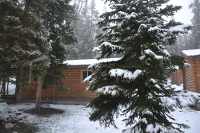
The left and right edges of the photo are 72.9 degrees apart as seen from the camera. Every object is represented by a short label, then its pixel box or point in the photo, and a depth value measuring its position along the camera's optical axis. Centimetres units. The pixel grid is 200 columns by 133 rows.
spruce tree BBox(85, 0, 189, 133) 322
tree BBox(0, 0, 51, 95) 573
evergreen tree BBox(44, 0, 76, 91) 918
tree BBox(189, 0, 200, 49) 2775
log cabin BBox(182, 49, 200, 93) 923
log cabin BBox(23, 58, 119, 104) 1284
